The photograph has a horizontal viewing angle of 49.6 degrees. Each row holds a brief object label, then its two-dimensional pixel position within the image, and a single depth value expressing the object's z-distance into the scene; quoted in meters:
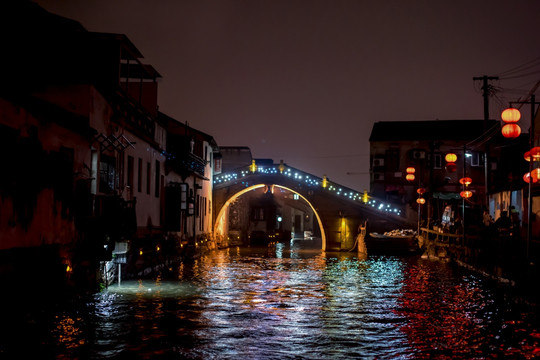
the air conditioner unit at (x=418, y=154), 60.97
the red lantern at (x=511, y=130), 20.19
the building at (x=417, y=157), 60.03
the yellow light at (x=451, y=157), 34.29
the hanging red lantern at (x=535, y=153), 20.42
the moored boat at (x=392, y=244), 39.22
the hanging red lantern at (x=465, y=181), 33.00
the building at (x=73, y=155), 12.81
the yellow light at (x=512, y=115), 19.78
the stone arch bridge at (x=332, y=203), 45.06
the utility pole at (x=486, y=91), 35.01
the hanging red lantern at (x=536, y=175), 22.99
